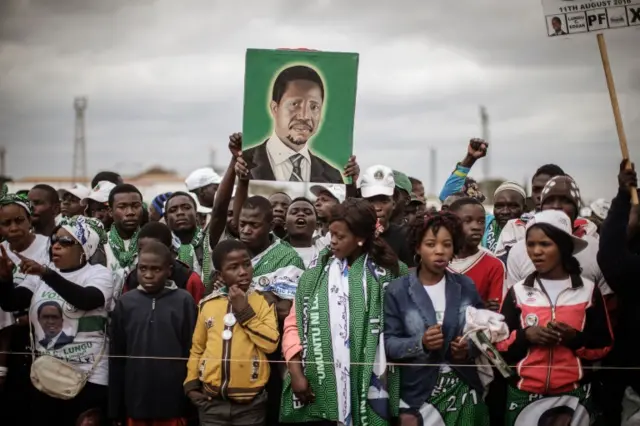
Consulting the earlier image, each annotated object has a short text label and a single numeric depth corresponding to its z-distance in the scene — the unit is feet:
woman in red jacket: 16.74
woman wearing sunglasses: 18.62
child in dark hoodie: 17.92
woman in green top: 16.65
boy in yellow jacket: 17.30
